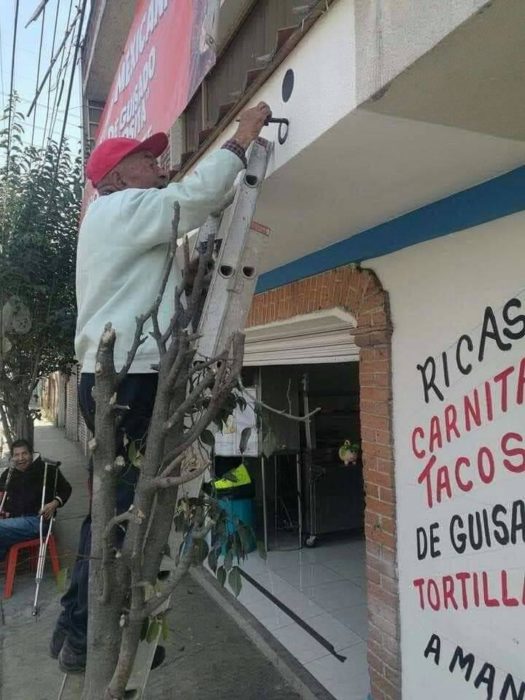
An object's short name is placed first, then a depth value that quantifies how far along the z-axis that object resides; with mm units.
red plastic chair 5891
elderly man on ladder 1817
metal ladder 1781
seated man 5980
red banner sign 2555
